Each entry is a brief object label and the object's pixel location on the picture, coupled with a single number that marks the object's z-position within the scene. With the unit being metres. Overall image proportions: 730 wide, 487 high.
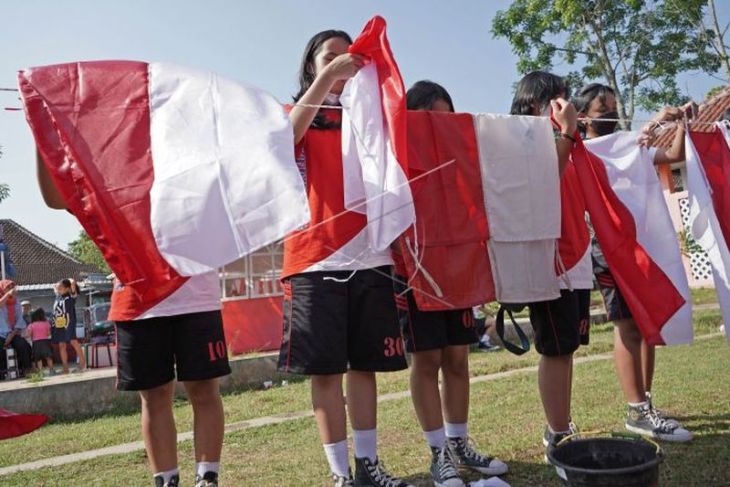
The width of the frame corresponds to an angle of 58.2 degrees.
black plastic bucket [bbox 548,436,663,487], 1.99
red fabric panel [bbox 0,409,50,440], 2.67
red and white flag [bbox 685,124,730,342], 3.42
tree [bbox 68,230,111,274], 55.91
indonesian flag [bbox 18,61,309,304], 2.13
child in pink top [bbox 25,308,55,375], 11.64
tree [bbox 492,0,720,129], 20.62
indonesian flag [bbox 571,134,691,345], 3.26
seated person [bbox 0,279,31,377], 11.01
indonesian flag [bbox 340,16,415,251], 2.59
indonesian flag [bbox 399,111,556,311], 2.90
